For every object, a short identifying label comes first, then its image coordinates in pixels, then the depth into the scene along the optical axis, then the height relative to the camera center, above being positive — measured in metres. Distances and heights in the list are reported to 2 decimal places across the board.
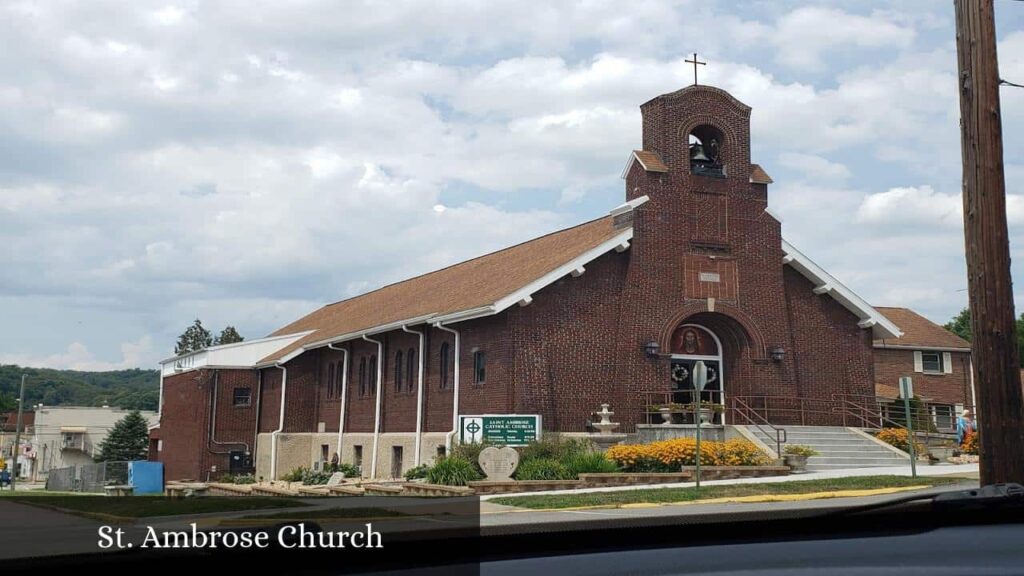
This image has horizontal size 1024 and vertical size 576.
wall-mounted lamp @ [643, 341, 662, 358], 27.80 +2.61
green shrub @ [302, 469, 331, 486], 33.38 -1.02
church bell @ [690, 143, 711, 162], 29.38 +8.16
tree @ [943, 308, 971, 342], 91.56 +10.93
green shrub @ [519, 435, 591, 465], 23.78 -0.04
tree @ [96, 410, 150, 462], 66.69 +0.22
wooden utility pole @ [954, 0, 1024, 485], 10.62 +2.34
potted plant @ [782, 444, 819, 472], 24.58 -0.16
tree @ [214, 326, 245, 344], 95.38 +9.91
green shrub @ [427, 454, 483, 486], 22.81 -0.54
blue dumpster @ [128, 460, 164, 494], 35.38 -1.02
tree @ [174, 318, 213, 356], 104.44 +10.52
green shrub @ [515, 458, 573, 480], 22.80 -0.49
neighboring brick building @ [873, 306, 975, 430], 47.56 +3.82
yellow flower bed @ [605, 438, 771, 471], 23.75 -0.15
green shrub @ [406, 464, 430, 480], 26.16 -0.63
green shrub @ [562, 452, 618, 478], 23.20 -0.36
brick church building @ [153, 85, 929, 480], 27.05 +3.48
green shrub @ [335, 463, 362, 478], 34.03 -0.76
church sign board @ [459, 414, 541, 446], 25.05 +0.43
